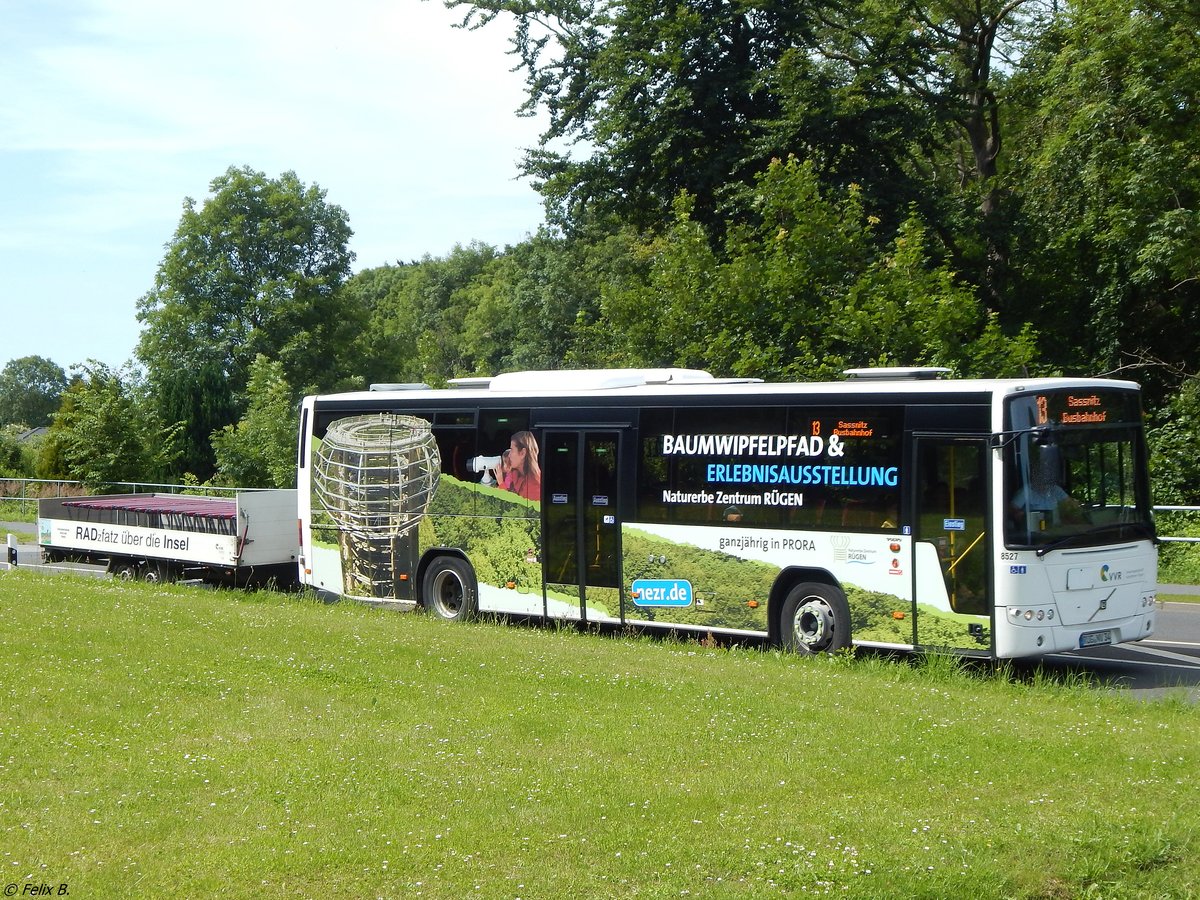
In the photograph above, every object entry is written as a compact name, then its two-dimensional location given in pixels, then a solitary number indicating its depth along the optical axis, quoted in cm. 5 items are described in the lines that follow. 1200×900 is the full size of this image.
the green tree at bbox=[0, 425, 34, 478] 6272
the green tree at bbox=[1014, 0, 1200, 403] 2644
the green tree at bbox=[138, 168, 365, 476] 6862
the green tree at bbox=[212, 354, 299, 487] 4134
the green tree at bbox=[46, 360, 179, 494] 4428
